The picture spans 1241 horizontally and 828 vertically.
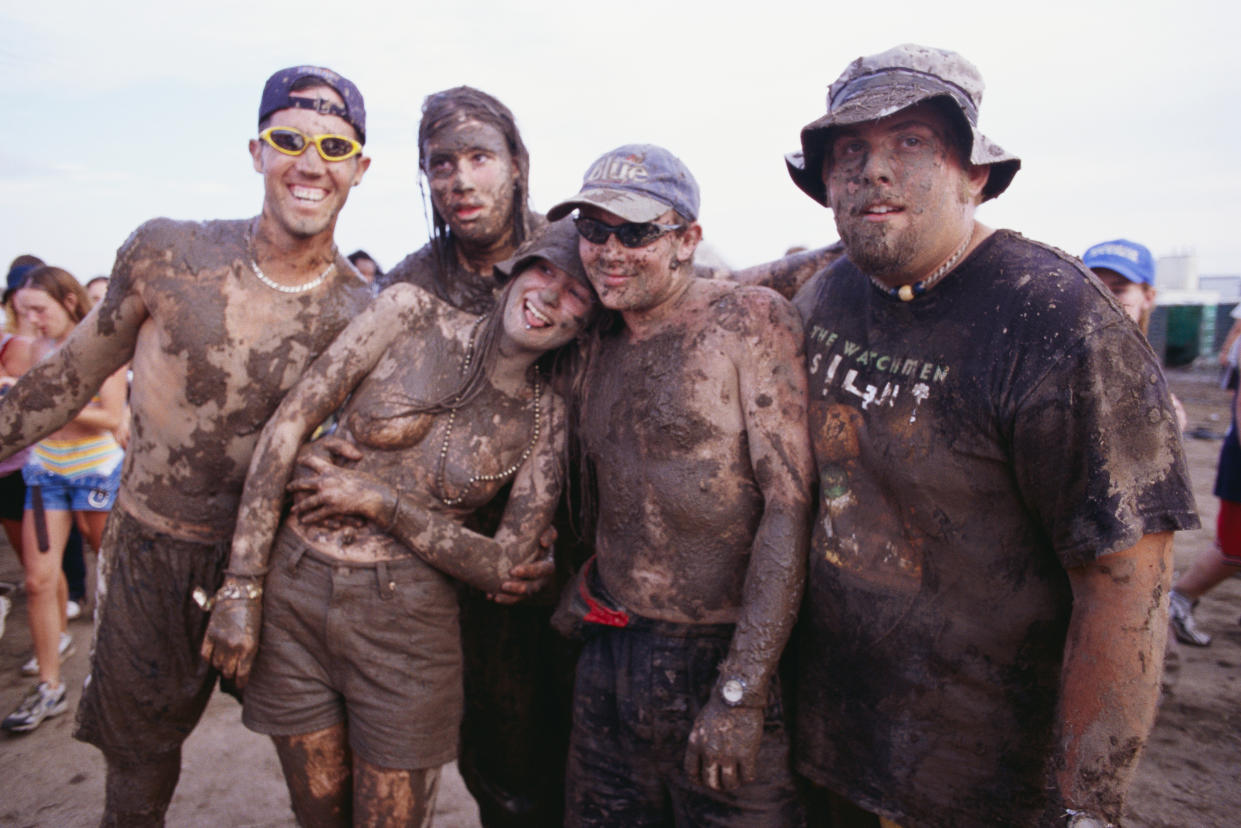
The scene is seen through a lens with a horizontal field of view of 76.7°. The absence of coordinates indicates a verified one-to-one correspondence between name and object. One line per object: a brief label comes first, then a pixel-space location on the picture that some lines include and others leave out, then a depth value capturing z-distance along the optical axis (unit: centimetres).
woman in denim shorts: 441
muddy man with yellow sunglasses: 271
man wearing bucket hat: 170
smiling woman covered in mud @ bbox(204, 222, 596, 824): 247
